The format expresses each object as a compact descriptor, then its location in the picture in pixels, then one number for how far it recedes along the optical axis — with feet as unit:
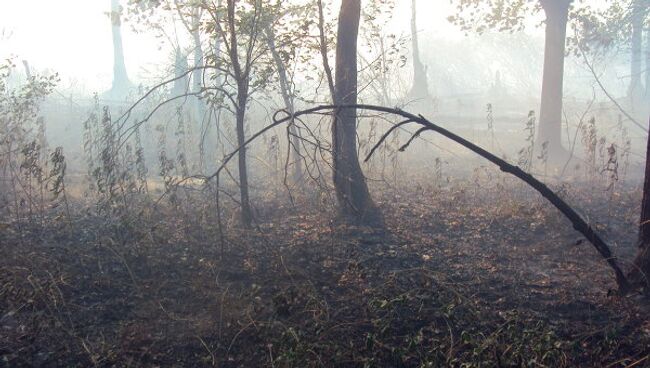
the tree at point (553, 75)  47.03
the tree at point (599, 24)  51.30
